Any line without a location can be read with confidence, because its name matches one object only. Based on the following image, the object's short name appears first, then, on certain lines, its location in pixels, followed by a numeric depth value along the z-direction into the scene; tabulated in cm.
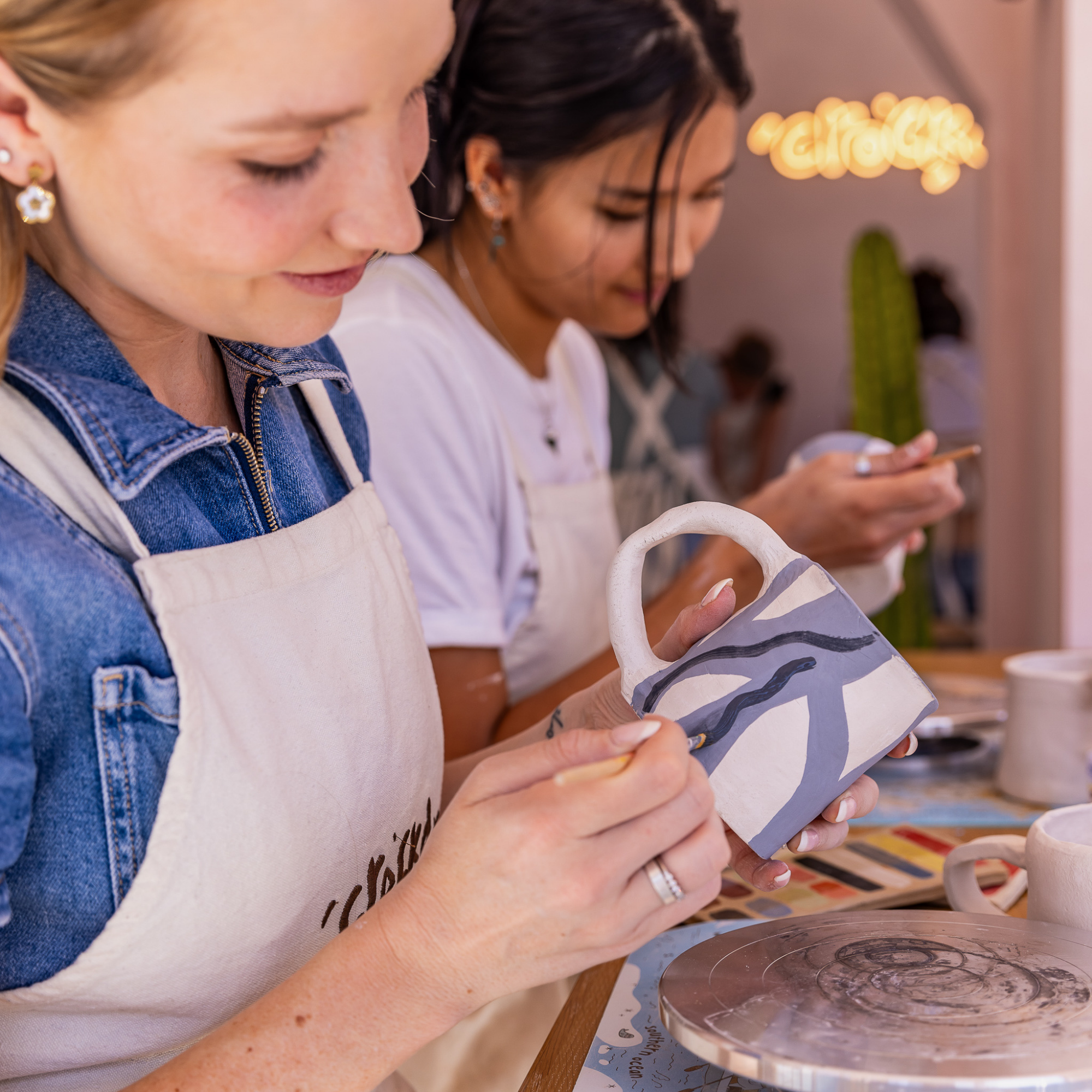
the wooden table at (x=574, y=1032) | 72
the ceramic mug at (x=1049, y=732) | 116
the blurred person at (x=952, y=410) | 496
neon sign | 512
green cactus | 307
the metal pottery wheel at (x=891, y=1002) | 57
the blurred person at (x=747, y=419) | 598
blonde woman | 60
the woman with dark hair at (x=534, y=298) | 129
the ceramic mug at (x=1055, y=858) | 72
